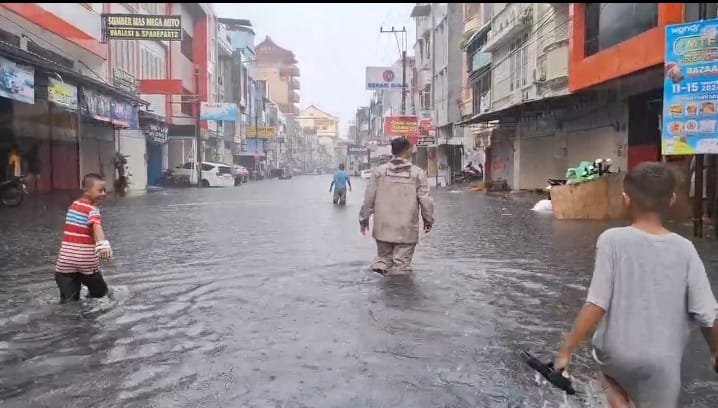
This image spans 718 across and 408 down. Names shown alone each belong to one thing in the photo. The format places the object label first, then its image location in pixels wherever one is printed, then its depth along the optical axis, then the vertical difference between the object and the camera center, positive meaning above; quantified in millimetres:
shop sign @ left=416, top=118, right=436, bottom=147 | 44406 +2260
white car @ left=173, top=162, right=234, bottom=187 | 40188 -494
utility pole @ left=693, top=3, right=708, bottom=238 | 10188 -484
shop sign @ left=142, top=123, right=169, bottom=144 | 33688 +1681
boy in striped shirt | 5695 -614
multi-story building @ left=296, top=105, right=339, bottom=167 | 175875 +11173
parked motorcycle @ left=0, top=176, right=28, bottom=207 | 18172 -769
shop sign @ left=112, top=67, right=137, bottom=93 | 29719 +3906
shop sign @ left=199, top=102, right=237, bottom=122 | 42812 +3403
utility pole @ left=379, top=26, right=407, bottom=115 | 48875 +8324
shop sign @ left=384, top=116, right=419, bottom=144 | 48500 +2915
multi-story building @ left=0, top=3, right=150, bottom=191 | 18812 +2096
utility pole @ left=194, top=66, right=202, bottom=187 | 40594 +2413
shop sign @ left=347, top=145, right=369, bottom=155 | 113312 +2665
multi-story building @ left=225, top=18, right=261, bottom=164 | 65250 +8980
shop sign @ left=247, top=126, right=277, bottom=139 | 71188 +3529
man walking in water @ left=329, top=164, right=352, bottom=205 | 21000 -589
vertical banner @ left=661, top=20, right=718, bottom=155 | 9125 +1100
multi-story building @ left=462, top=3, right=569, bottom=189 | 22984 +3301
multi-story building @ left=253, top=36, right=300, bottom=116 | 120800 +17115
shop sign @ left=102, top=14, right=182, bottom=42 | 24719 +5271
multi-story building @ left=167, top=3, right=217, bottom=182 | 45031 +6633
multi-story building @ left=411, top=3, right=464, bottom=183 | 47844 +6862
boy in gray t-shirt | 2451 -484
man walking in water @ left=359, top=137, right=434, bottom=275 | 7293 -412
